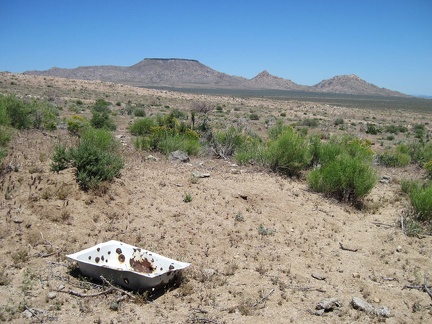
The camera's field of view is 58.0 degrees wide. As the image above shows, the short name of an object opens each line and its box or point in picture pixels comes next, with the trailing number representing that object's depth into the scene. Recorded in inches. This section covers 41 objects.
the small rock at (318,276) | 231.9
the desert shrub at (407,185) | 399.9
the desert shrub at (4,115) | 422.0
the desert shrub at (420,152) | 568.7
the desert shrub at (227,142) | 504.4
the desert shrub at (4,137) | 354.9
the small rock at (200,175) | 372.5
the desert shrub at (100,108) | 1009.7
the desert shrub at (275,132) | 620.1
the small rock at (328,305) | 197.9
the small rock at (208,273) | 220.3
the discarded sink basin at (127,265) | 195.2
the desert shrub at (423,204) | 326.2
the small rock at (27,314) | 174.5
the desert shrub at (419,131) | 1024.7
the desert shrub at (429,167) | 468.1
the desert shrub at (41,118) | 510.3
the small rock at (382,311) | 196.9
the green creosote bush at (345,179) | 358.6
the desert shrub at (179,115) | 986.7
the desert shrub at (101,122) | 639.1
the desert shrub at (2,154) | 292.5
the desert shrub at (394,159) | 557.0
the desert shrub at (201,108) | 1238.7
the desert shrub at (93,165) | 286.8
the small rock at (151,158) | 426.3
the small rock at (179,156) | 440.8
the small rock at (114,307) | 184.5
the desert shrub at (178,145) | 469.1
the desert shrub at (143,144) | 474.6
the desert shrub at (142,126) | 617.0
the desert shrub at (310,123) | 1156.3
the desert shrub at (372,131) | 1044.6
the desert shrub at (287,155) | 429.7
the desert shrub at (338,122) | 1272.9
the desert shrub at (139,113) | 1007.1
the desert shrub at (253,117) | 1243.0
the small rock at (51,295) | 188.7
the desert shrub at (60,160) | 301.1
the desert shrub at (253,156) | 442.6
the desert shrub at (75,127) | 525.8
